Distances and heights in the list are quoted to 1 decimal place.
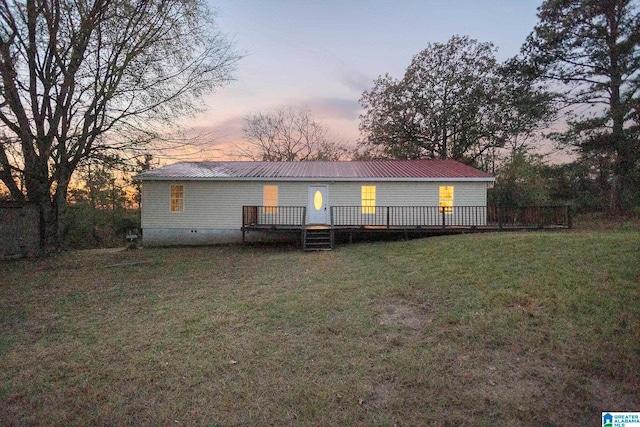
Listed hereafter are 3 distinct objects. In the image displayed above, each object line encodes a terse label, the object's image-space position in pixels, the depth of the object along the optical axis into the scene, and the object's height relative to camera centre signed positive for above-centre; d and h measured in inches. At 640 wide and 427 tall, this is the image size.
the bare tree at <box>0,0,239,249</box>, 414.9 +193.4
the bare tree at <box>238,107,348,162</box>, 1246.9 +300.9
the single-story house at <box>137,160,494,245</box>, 579.2 +29.8
